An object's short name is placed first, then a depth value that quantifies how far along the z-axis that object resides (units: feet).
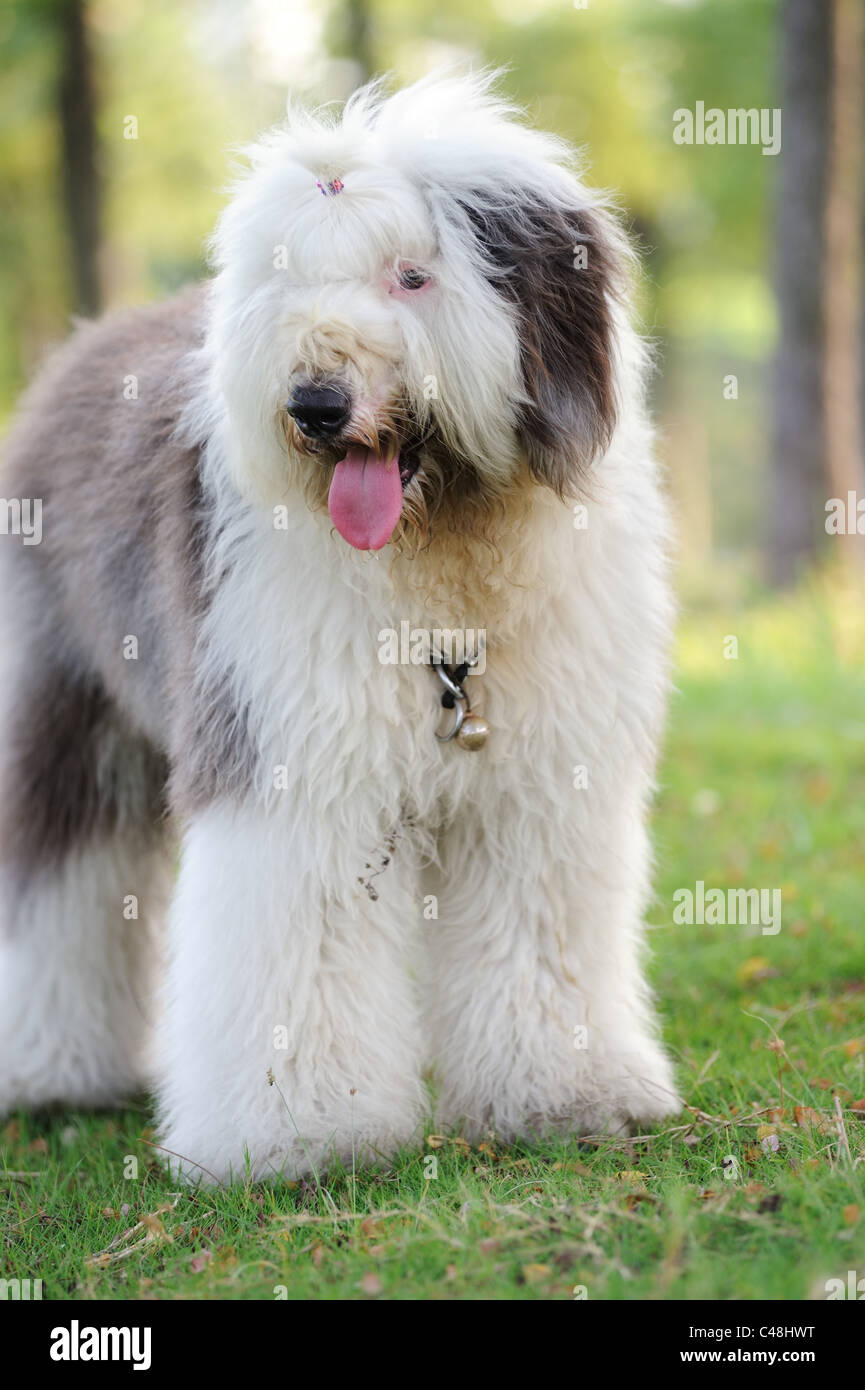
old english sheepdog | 9.73
